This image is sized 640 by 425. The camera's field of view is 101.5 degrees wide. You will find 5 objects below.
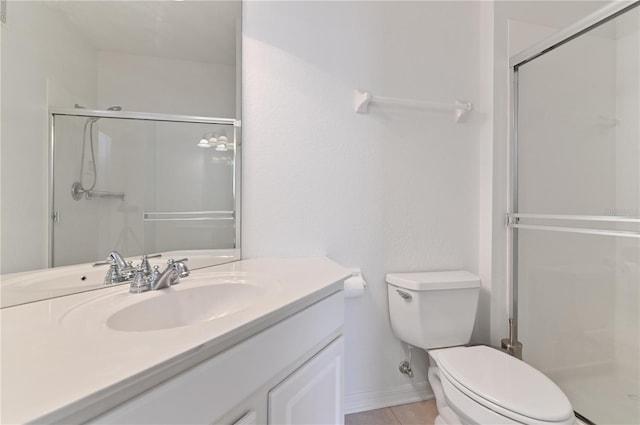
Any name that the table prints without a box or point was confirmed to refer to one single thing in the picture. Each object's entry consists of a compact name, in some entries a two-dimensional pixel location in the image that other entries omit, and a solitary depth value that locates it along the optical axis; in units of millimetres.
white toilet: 839
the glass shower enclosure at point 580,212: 1316
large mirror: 690
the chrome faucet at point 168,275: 826
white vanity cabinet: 445
